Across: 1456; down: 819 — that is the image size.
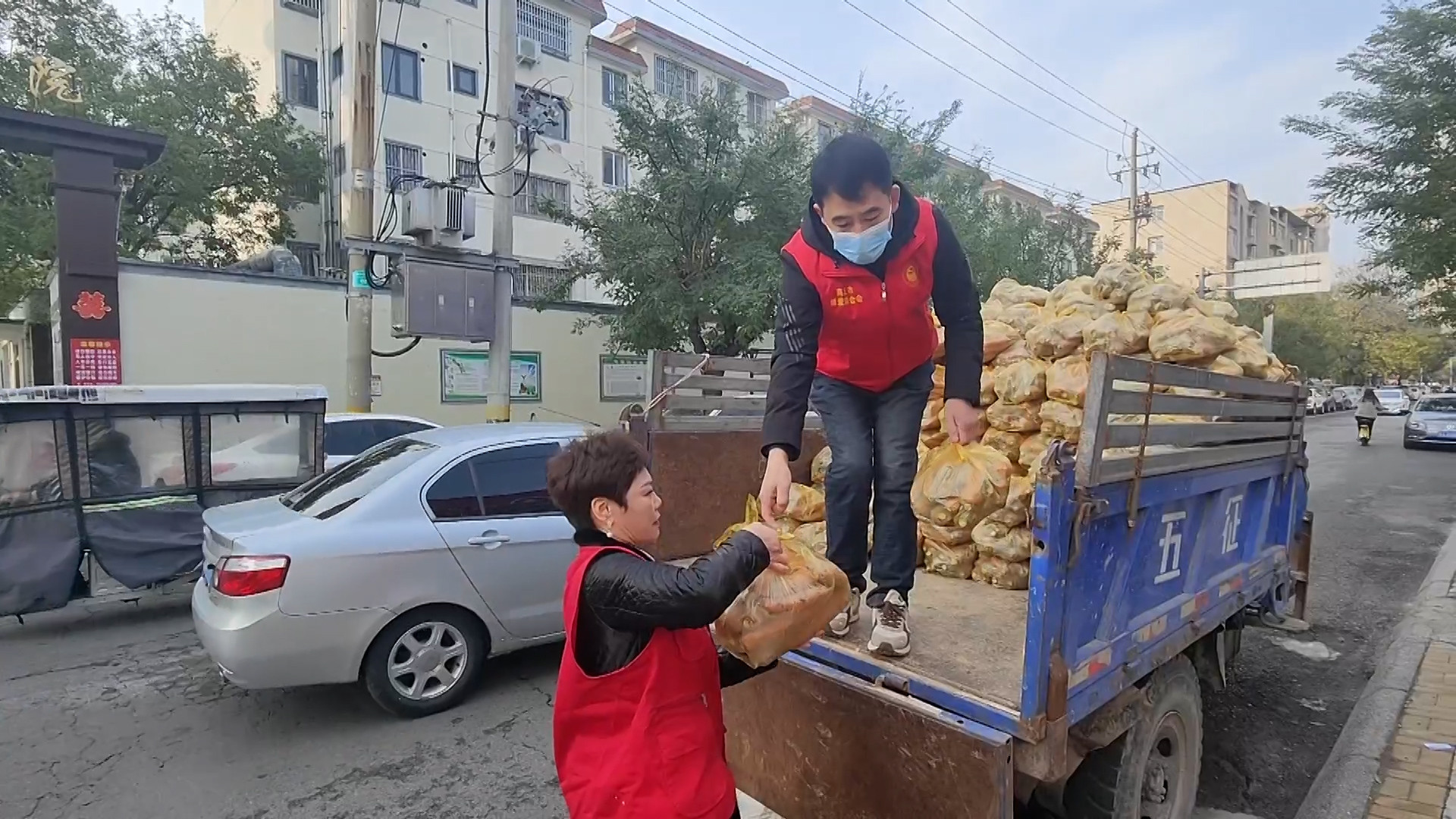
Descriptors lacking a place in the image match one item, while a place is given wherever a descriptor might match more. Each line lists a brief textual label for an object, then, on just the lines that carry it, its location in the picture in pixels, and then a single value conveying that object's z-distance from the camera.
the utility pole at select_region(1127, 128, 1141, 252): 31.36
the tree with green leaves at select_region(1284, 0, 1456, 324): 13.42
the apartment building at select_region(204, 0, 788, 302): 20.17
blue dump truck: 1.87
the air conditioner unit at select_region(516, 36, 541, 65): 21.28
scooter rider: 20.78
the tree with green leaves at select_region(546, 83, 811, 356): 10.94
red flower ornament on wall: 9.99
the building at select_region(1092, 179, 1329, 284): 54.84
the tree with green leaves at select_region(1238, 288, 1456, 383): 39.28
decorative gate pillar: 9.14
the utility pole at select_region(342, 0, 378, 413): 9.31
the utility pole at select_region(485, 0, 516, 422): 9.96
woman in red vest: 1.59
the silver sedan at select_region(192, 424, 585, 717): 4.01
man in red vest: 2.39
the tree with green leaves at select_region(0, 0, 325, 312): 13.70
